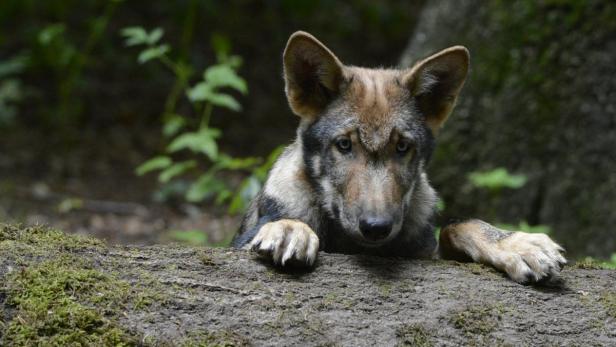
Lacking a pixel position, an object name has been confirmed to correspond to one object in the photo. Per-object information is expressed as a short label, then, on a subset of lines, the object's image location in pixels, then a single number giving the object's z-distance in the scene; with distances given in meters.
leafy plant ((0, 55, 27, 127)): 23.64
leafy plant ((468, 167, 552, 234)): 15.68
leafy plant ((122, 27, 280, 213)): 15.19
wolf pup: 8.91
